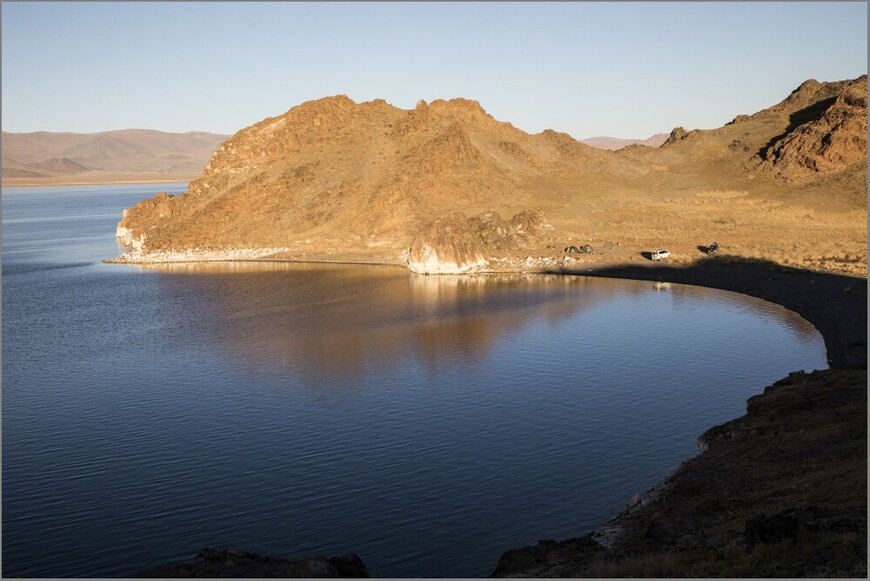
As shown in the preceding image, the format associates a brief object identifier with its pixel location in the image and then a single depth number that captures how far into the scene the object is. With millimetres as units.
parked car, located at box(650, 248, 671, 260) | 98906
